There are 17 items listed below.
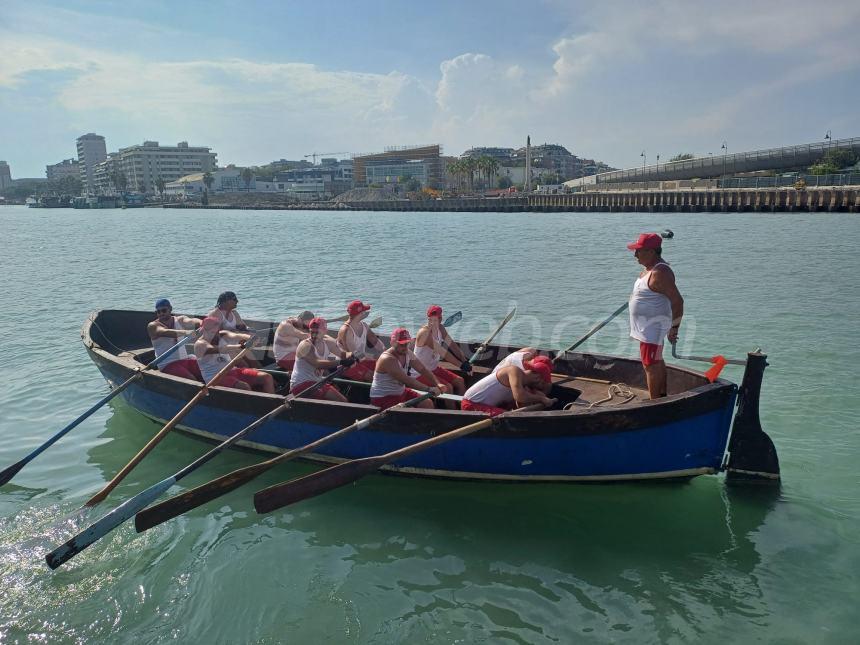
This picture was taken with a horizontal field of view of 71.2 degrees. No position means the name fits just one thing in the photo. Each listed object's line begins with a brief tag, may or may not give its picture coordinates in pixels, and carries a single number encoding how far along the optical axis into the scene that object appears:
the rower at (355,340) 8.98
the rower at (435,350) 8.52
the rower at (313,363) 8.22
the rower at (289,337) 9.35
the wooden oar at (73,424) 7.75
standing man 6.34
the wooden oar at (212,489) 6.03
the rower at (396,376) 7.43
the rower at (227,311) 9.55
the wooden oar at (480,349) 9.36
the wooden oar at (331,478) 6.04
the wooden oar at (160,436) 7.26
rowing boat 6.42
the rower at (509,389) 6.84
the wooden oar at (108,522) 5.78
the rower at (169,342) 9.43
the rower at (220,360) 8.80
